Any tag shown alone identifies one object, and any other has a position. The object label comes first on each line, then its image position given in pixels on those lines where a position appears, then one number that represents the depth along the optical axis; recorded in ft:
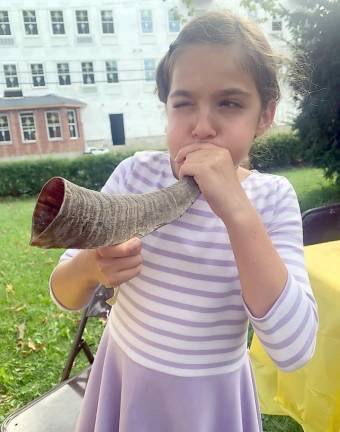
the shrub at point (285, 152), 42.75
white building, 75.72
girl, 2.16
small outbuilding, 78.69
